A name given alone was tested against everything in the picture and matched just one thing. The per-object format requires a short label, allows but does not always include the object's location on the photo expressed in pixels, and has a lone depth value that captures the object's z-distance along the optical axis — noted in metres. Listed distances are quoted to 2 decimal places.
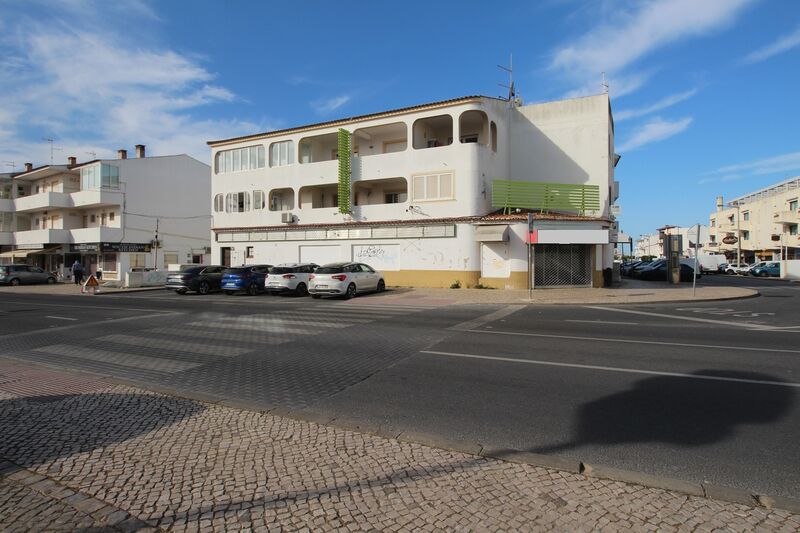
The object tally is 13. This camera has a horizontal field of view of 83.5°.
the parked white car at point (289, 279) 21.50
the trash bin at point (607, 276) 24.66
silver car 34.50
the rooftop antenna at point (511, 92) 31.70
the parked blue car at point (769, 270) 39.78
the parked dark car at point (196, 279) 24.19
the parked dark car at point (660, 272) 31.52
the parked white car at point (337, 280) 19.47
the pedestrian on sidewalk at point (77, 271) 33.50
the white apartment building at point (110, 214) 39.25
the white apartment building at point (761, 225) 51.32
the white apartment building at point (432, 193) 23.47
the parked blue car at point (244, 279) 23.53
